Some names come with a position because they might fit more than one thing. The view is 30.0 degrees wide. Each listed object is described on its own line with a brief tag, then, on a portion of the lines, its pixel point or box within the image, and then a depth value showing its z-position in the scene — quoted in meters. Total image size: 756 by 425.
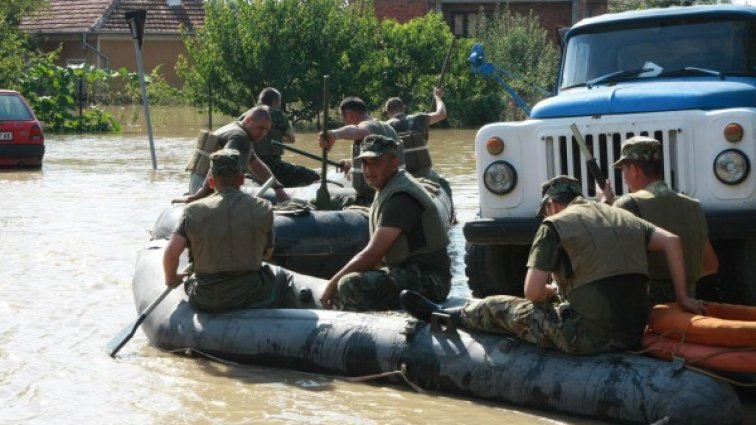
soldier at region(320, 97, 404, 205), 11.96
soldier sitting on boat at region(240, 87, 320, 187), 13.85
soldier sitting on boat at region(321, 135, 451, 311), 8.70
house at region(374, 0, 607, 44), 46.19
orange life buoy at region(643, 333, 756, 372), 7.06
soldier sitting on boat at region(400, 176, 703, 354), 7.21
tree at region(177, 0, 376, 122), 34.72
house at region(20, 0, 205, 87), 50.41
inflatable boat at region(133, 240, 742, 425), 6.97
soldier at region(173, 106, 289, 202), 12.08
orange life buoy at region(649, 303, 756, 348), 7.05
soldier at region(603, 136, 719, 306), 7.79
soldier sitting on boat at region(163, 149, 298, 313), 8.85
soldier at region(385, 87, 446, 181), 13.88
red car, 23.62
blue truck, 8.62
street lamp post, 22.92
